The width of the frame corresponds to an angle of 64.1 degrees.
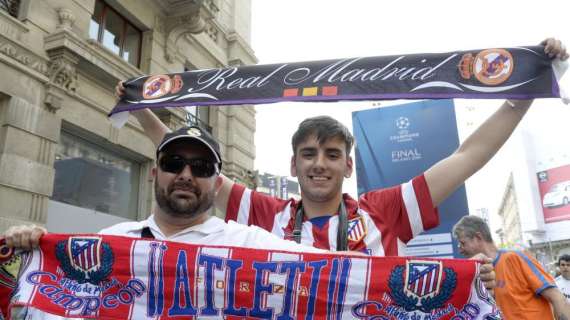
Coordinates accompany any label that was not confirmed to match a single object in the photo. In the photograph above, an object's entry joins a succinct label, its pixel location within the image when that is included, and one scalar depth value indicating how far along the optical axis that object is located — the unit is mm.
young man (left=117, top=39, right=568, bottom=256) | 2500
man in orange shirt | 3840
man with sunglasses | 2221
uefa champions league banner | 5605
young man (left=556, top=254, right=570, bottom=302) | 7011
